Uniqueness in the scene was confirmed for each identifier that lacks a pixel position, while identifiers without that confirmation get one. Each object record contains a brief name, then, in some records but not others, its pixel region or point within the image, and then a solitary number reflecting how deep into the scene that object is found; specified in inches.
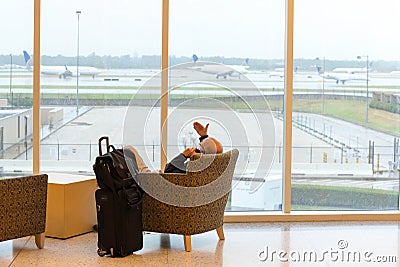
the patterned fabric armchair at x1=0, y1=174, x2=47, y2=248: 214.1
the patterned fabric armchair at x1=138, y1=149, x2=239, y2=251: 222.2
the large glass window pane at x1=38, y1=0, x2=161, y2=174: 263.9
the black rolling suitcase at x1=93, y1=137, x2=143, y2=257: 216.2
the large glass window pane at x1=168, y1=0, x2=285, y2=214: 268.2
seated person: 226.7
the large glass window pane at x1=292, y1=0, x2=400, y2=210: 275.7
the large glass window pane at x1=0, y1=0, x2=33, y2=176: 261.7
